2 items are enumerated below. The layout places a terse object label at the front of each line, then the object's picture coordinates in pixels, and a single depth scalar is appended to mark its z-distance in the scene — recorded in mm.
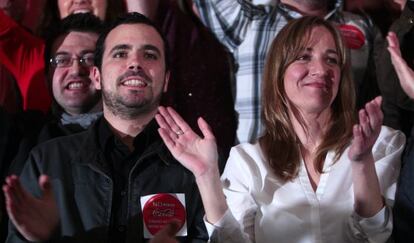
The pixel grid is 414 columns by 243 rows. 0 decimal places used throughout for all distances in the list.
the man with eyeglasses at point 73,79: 3141
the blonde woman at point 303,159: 2811
